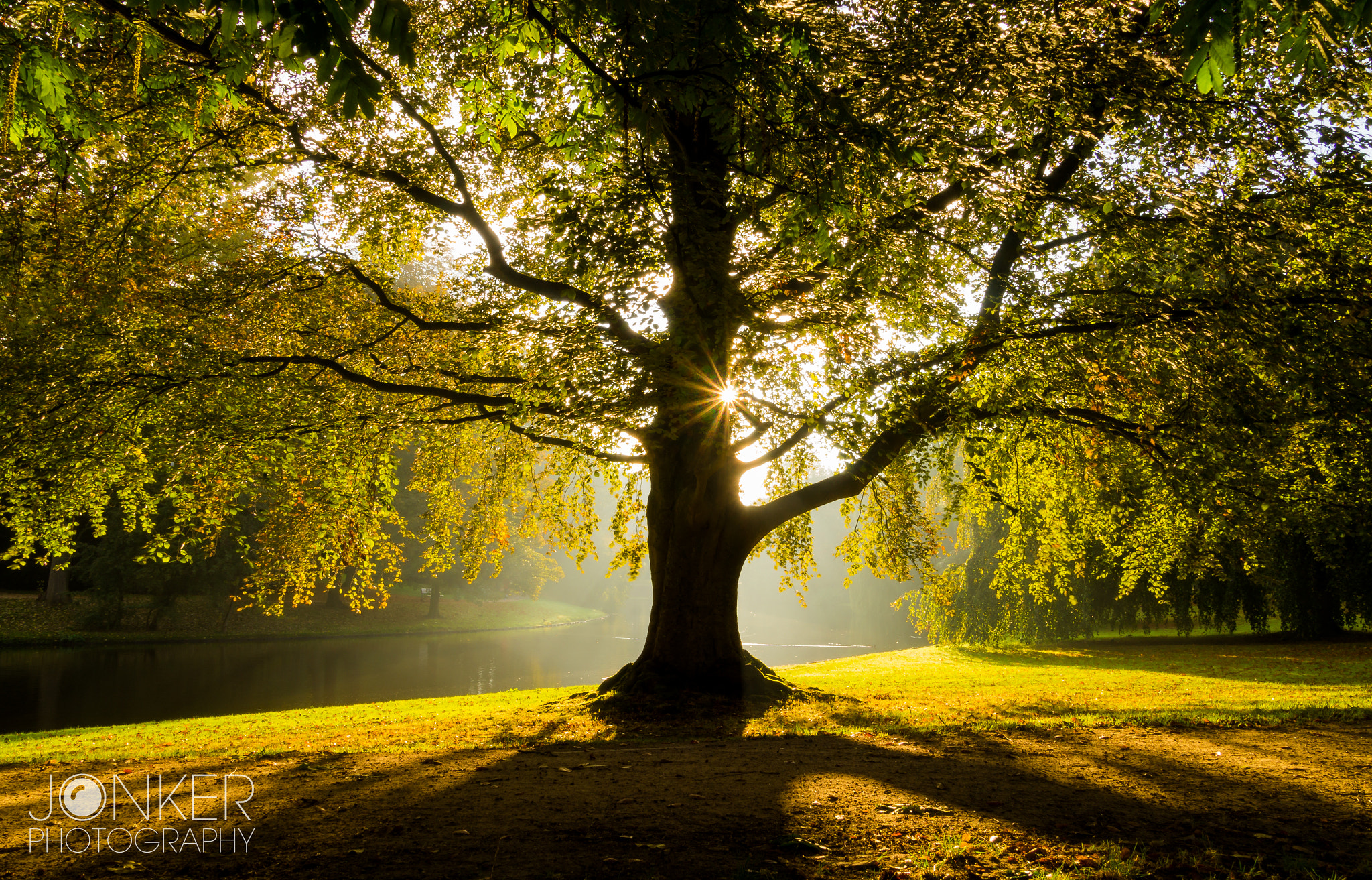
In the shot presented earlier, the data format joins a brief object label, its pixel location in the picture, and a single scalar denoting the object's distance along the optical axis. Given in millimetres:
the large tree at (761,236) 5648
